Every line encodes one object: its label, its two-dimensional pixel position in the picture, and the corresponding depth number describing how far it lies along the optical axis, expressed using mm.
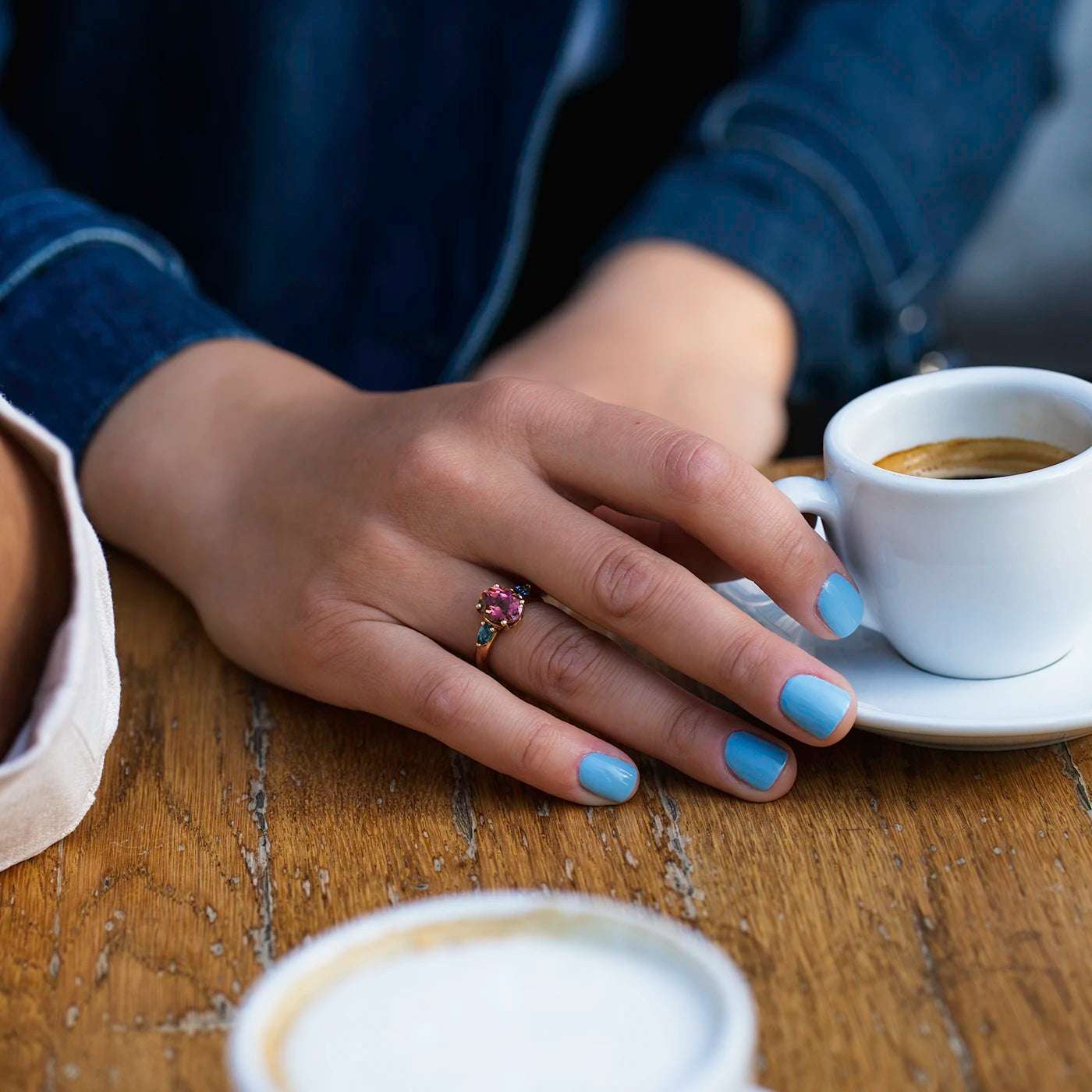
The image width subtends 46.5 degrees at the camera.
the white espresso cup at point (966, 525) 535
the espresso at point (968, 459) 613
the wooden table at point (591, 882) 414
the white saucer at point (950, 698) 520
